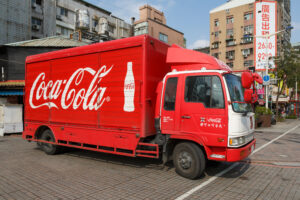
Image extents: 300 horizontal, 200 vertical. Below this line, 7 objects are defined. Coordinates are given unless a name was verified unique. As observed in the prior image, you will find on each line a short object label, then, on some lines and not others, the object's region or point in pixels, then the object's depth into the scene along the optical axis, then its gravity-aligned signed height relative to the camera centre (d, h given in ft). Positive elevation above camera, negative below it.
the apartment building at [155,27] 149.79 +51.81
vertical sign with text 99.25 +37.06
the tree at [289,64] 85.46 +14.72
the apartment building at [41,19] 92.27 +38.60
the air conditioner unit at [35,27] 100.90 +33.25
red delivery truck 17.67 -0.17
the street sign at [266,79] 62.69 +6.45
